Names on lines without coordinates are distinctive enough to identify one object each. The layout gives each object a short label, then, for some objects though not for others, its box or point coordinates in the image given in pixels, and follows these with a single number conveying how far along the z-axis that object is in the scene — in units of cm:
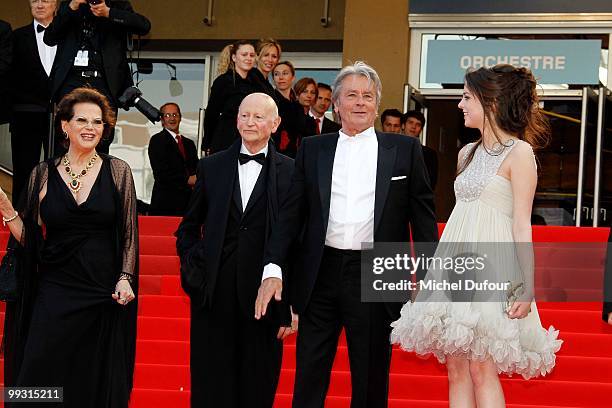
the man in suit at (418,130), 1167
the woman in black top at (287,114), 1018
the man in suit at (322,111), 1119
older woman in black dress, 630
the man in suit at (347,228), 542
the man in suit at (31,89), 998
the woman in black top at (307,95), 1088
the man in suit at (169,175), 1259
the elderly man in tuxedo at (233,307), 598
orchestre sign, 1370
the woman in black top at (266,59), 985
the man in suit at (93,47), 905
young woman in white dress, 509
